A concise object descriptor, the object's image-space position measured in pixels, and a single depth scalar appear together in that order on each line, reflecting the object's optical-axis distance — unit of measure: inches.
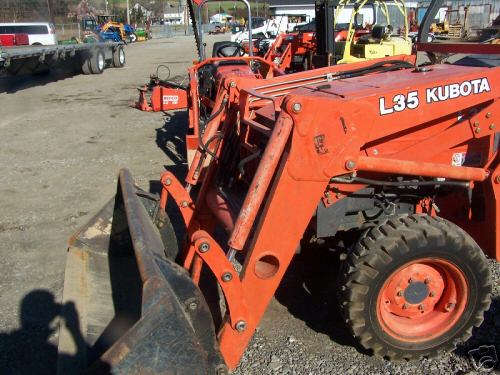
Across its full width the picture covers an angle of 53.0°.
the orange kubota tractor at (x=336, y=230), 96.3
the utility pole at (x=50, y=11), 1238.1
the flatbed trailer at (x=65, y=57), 571.0
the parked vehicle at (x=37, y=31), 815.1
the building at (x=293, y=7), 1008.2
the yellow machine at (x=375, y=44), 333.7
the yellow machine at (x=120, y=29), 1392.7
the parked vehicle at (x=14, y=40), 751.1
